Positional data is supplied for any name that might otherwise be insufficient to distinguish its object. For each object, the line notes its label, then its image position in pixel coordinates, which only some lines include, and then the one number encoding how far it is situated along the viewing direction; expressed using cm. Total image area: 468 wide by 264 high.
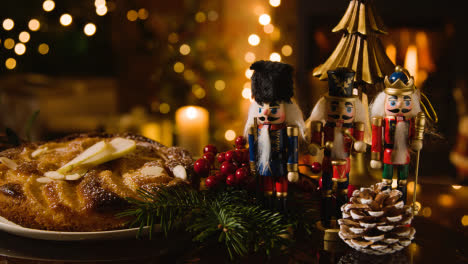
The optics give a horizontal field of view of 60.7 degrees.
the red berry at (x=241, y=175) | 73
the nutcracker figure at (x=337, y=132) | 65
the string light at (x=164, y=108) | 247
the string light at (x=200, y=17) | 250
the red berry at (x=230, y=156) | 77
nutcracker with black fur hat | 64
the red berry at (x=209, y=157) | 81
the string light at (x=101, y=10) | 229
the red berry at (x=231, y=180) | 72
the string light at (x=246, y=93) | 254
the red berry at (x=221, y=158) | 78
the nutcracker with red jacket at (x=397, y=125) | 66
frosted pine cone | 60
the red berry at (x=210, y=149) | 85
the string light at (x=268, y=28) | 267
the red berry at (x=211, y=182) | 73
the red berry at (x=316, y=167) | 75
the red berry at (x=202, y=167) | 77
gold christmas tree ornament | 76
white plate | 63
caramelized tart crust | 66
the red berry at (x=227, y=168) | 74
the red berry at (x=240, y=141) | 78
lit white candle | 184
